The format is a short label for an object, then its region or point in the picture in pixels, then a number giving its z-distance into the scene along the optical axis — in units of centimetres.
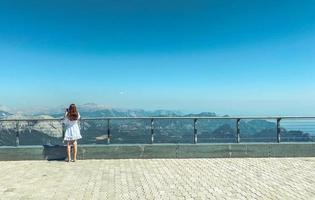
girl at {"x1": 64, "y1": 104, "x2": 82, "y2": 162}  769
